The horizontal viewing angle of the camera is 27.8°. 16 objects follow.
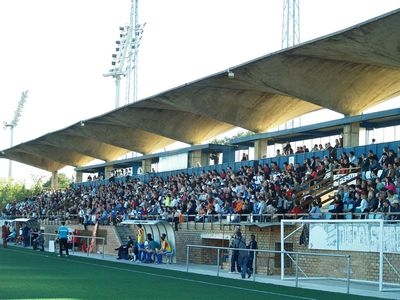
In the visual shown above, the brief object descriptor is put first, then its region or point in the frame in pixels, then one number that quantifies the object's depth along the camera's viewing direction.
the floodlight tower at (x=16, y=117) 101.00
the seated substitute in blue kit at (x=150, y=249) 34.09
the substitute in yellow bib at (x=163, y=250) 33.84
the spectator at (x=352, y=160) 31.31
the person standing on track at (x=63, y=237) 36.41
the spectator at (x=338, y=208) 27.17
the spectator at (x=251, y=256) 26.18
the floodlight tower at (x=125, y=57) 67.44
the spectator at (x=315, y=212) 27.65
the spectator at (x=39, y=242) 45.03
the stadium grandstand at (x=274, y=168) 26.36
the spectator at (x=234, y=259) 27.96
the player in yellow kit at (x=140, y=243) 35.06
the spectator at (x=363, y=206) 25.88
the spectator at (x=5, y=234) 46.91
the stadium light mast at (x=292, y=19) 45.09
